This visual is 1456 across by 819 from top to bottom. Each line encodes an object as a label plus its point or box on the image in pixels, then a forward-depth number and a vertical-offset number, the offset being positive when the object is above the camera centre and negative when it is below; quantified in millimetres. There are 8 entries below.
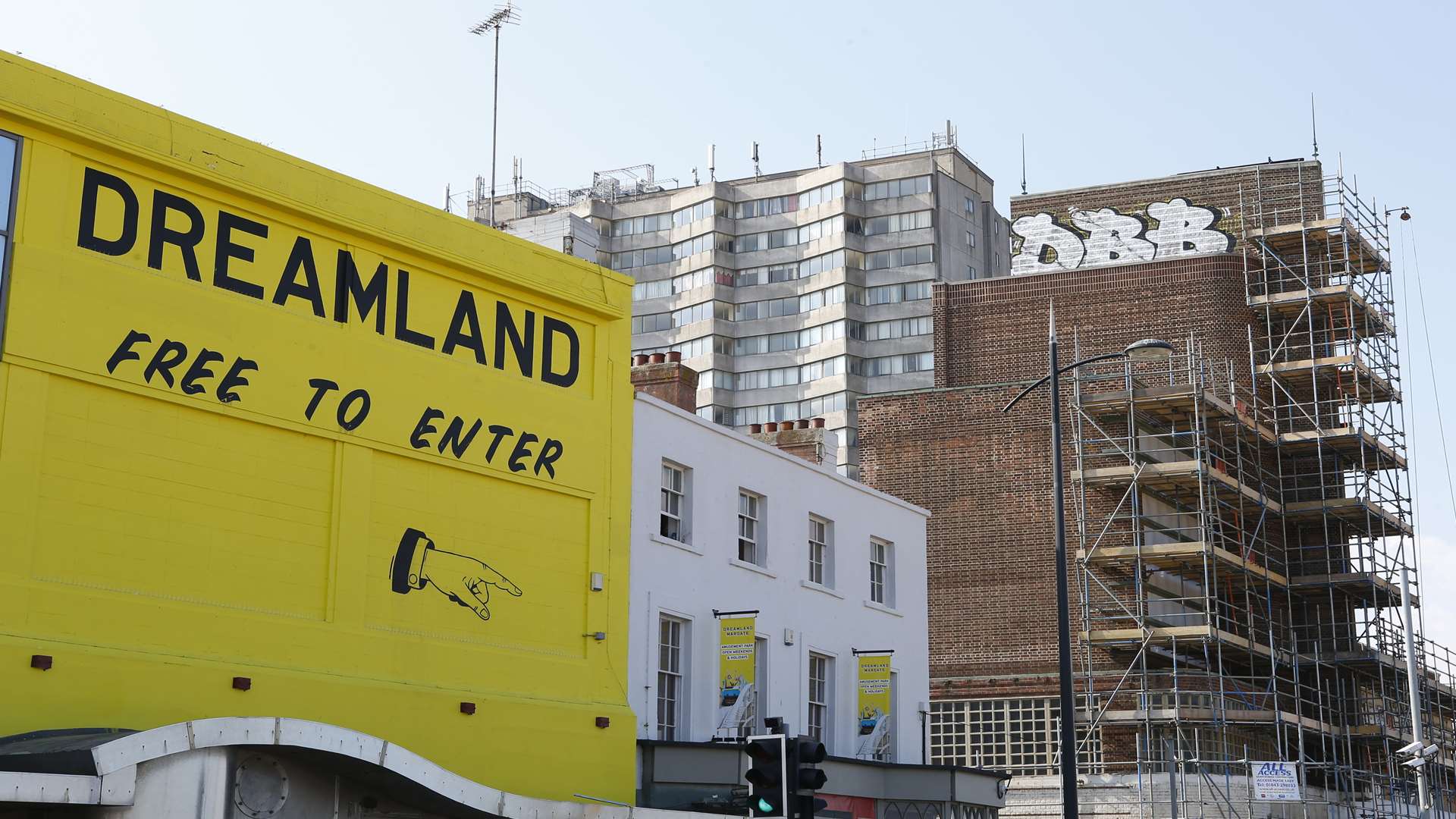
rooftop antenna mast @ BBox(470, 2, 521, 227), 70025 +32755
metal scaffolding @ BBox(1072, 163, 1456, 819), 40656 +5598
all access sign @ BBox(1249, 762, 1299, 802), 37219 -269
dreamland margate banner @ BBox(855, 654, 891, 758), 31062 +1099
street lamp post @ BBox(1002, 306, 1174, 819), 23500 +1635
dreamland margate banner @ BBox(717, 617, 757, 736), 27234 +1504
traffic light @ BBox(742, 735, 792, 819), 16500 -121
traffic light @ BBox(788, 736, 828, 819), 16500 -113
